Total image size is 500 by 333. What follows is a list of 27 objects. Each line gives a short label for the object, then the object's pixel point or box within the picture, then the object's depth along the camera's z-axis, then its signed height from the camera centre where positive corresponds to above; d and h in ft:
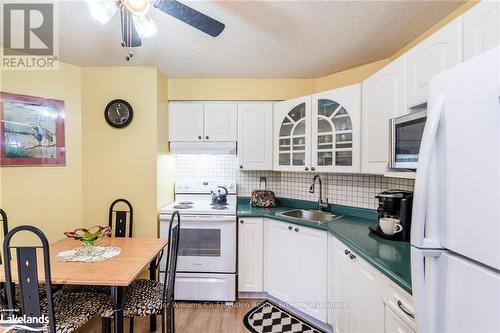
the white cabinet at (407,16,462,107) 3.59 +1.80
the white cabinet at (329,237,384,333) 4.28 -2.74
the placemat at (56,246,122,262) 5.24 -2.11
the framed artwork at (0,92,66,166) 6.53 +0.98
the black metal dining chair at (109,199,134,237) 7.59 -1.84
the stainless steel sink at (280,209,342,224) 8.02 -1.80
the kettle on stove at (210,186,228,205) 9.16 -1.39
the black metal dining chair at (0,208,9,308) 6.18 -1.57
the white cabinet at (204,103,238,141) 9.00 +1.60
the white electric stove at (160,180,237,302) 7.82 -3.07
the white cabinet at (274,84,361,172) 6.74 +1.03
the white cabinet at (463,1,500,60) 2.89 +1.81
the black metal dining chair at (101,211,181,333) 5.16 -3.14
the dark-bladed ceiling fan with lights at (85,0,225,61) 3.54 +2.47
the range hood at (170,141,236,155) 8.98 +0.64
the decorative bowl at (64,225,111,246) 5.43 -1.70
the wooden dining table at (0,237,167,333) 4.36 -2.16
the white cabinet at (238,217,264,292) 7.98 -3.23
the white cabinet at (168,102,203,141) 8.99 +1.61
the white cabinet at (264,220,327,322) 6.60 -3.15
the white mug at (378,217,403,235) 5.07 -1.37
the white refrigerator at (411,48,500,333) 1.90 -0.39
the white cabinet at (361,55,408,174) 4.94 +1.27
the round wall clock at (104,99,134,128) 7.98 +1.73
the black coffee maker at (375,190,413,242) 4.93 -0.97
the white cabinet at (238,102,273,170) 8.85 +1.06
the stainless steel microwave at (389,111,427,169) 4.08 +0.47
